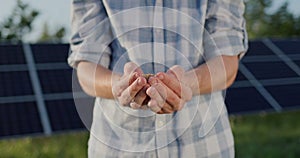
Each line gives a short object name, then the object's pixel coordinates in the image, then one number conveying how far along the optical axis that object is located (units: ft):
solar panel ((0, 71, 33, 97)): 15.57
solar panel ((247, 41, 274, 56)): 20.77
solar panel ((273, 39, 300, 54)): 21.77
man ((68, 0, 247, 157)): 3.59
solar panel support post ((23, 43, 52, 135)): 14.58
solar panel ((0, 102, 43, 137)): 14.16
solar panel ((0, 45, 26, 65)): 16.97
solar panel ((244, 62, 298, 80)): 19.46
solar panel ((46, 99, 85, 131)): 14.75
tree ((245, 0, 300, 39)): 28.27
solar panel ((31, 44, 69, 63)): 17.48
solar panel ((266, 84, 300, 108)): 18.31
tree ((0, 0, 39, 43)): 23.25
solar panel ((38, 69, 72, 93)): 16.11
